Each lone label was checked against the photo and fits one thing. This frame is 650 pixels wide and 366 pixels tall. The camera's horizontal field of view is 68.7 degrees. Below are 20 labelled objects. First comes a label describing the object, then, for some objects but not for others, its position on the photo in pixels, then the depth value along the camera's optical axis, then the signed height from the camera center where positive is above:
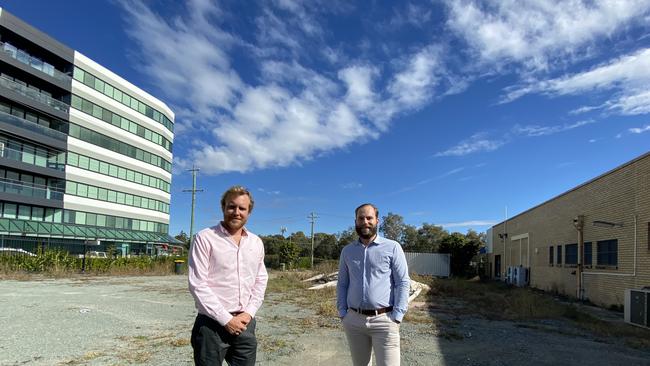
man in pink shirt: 3.38 -0.46
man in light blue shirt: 4.07 -0.56
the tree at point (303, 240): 91.86 -3.07
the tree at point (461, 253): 48.12 -2.11
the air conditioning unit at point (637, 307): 11.97 -1.74
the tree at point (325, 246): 85.07 -3.58
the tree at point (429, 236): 76.50 -0.81
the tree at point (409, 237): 78.94 -1.06
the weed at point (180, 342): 7.90 -2.05
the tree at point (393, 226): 80.50 +0.69
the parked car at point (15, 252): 26.83 -2.13
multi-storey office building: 38.75 +6.34
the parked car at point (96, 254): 33.50 -2.80
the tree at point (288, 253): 48.91 -2.84
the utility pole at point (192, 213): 51.71 +0.87
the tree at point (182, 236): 109.41 -3.47
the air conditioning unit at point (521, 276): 30.56 -2.68
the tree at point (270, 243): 74.32 -3.16
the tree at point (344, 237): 78.75 -1.63
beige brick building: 15.49 +0.04
